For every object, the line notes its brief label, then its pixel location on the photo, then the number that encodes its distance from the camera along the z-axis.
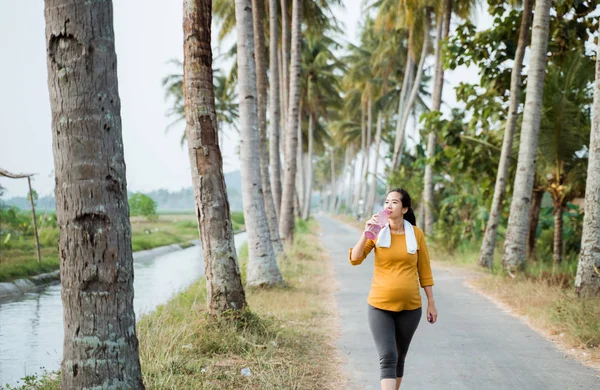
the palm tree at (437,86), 18.95
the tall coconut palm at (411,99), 24.87
